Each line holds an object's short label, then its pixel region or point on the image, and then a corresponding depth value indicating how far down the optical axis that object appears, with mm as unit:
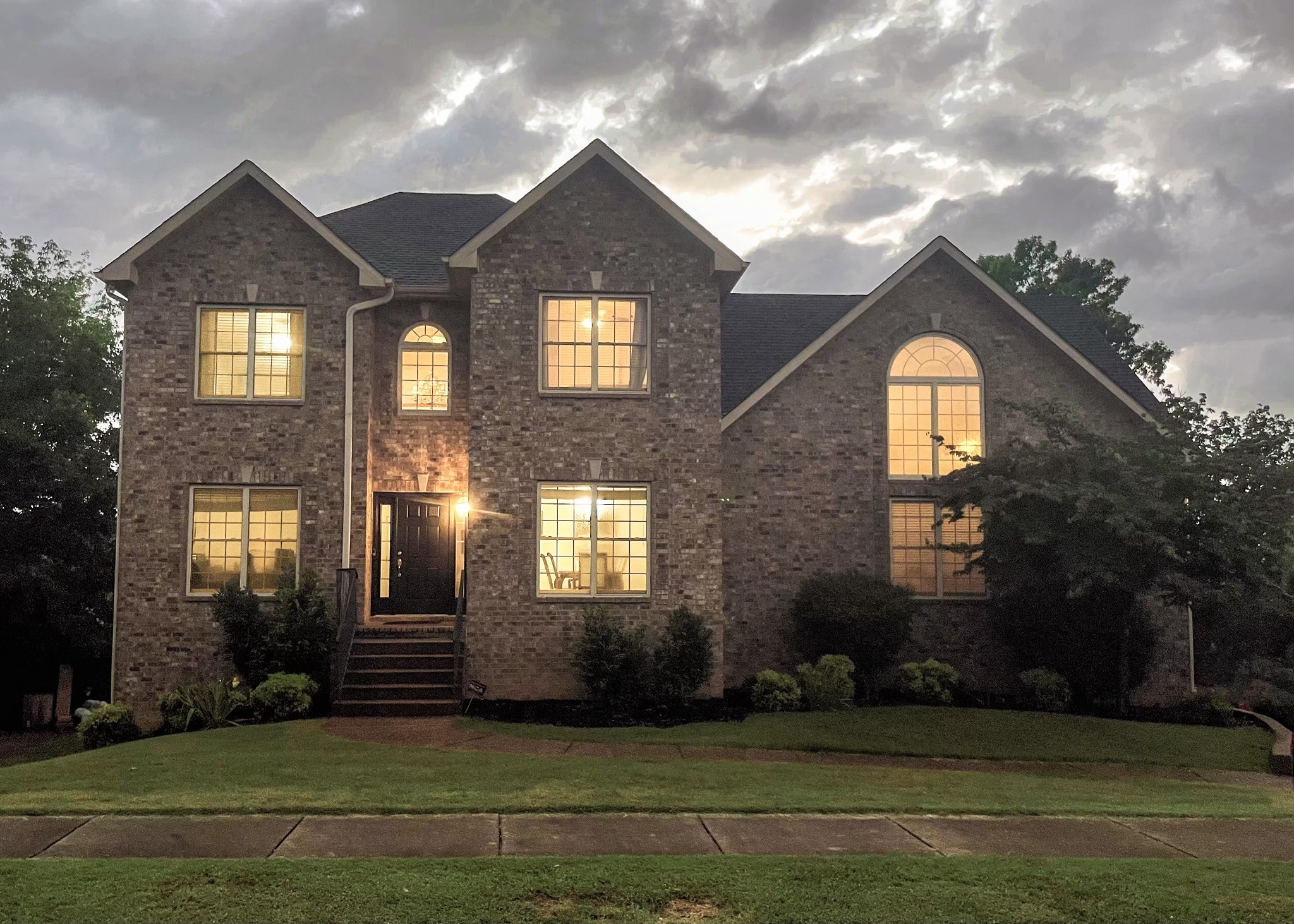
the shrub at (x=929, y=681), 16625
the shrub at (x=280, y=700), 14078
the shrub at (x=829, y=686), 15531
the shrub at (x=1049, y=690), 16391
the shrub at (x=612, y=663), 15242
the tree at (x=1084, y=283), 34781
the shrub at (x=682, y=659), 15492
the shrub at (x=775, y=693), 15555
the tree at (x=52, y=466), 21078
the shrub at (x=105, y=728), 14039
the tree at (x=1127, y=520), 14164
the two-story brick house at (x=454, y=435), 15977
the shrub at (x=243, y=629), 14945
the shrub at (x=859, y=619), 16438
